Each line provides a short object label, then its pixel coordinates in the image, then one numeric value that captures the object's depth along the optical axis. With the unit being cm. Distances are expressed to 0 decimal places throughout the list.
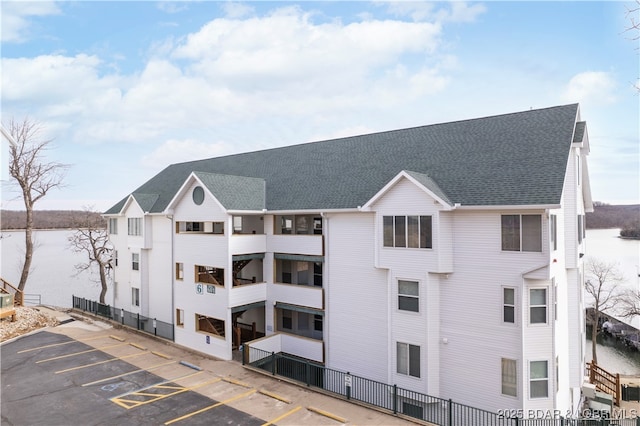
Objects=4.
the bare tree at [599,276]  3503
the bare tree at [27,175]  3525
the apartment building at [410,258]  1527
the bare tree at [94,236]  3912
